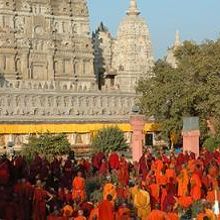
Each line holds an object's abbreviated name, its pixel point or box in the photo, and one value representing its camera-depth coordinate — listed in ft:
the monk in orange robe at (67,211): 54.59
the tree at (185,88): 142.92
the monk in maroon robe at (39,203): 62.28
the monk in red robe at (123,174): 79.10
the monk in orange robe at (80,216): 52.39
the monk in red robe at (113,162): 88.54
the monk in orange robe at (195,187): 68.69
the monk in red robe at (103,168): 85.92
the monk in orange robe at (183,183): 68.74
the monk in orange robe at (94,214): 54.44
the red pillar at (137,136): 109.81
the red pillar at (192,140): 108.37
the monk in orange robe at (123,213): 53.77
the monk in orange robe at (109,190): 63.41
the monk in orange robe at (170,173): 72.87
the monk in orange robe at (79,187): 67.60
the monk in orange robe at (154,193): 64.39
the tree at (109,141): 150.41
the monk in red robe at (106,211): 53.62
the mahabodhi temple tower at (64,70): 178.60
